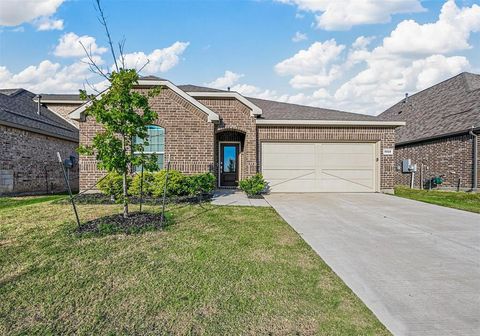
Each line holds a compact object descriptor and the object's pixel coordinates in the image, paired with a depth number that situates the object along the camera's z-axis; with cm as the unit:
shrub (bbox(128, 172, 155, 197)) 969
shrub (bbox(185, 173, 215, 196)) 955
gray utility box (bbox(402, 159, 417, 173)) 1636
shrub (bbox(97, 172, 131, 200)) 962
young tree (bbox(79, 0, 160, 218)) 605
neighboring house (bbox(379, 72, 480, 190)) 1352
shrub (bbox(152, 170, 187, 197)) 960
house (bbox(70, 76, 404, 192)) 1258
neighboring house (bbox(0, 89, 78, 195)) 1147
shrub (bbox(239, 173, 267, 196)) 1111
